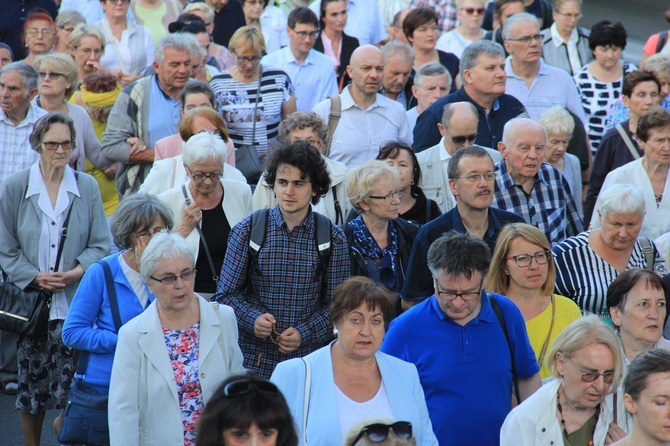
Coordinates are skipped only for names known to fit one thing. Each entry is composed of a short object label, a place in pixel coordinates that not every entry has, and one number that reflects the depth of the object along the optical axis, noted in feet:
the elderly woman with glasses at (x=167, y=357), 35.37
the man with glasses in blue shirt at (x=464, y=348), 35.76
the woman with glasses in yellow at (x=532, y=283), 40.32
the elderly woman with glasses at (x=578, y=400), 33.45
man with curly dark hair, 41.11
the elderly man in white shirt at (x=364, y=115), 59.00
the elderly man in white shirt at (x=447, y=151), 53.98
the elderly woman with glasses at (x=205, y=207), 46.09
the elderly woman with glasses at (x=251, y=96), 61.21
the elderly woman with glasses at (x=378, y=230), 45.27
